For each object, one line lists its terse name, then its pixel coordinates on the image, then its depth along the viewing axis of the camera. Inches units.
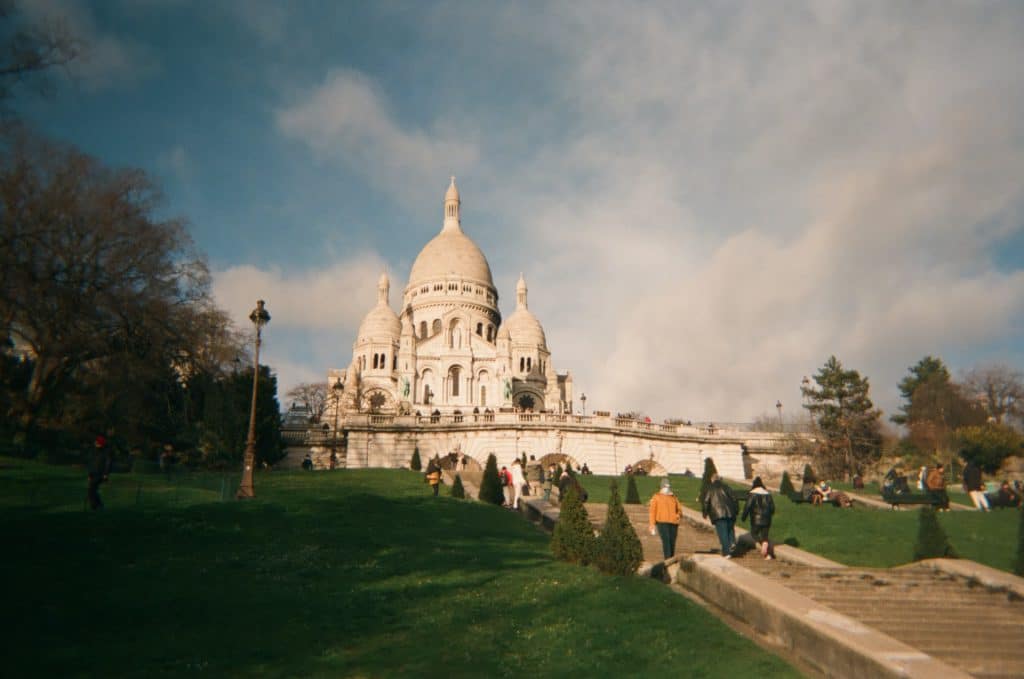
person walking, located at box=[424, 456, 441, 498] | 860.6
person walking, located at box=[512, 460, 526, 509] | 875.4
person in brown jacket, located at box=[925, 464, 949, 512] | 798.5
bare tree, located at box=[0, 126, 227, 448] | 790.5
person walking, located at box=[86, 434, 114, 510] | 542.0
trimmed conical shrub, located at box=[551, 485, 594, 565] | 499.8
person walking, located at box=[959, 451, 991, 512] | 817.5
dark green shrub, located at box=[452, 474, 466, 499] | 874.8
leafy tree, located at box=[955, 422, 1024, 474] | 1460.4
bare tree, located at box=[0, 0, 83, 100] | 534.3
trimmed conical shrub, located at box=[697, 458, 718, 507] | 861.8
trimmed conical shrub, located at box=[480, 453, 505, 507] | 885.8
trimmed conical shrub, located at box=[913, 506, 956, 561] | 522.6
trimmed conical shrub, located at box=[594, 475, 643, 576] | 465.4
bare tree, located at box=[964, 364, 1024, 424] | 2363.4
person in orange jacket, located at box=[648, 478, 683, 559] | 525.0
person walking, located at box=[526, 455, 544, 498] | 1115.9
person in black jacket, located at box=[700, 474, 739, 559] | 520.4
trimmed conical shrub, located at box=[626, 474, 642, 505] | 916.0
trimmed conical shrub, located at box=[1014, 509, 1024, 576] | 482.9
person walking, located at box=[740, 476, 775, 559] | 554.3
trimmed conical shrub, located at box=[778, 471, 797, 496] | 984.9
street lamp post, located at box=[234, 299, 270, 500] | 739.4
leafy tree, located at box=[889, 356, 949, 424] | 2534.4
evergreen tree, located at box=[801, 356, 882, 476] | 1830.7
